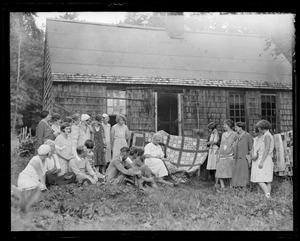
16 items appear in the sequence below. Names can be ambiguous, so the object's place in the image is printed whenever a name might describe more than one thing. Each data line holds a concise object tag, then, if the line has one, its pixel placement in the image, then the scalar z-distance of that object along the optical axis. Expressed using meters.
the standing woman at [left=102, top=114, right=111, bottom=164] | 11.09
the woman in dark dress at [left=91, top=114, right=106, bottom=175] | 10.90
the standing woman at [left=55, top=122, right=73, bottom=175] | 9.56
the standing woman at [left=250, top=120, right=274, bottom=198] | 9.44
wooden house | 14.18
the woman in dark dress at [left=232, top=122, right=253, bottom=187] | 9.97
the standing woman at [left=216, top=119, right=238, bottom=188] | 10.33
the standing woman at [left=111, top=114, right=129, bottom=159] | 11.05
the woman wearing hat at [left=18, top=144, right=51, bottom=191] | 8.23
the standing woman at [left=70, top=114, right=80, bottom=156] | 9.97
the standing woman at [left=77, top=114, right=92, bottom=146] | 10.29
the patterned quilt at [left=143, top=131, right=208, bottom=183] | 11.12
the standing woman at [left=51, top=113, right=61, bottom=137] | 10.20
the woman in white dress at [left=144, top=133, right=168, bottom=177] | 10.40
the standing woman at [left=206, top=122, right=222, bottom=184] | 11.15
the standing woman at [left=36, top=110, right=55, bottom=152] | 9.69
